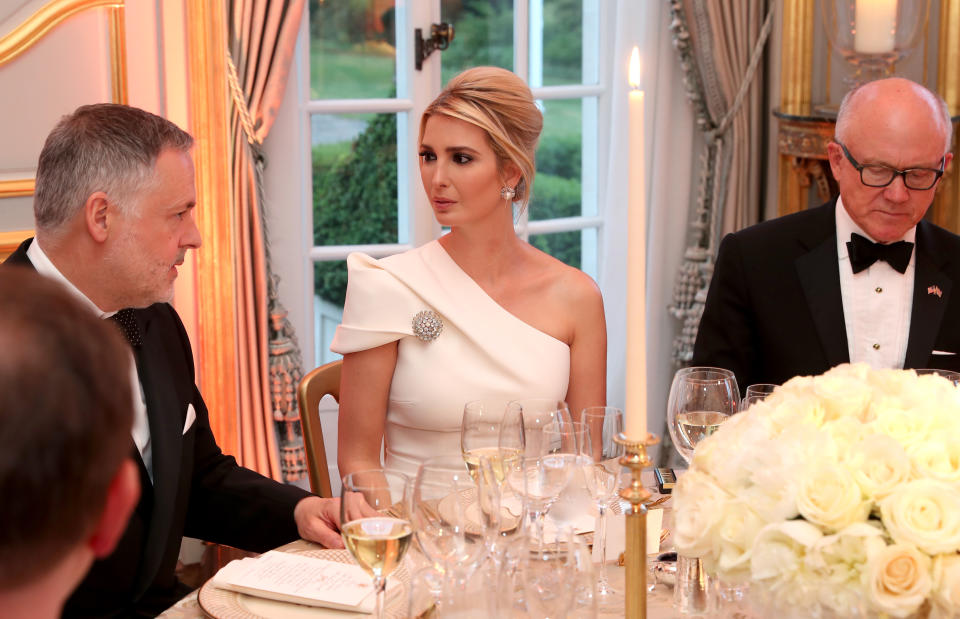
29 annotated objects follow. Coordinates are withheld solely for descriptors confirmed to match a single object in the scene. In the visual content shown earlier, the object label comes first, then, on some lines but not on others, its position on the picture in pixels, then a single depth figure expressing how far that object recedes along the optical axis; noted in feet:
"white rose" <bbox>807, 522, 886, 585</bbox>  3.58
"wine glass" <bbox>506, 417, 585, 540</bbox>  4.94
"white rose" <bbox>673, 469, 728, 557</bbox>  3.85
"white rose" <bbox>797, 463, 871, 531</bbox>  3.60
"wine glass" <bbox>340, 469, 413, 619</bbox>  4.36
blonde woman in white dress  8.54
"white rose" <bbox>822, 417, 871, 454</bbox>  3.80
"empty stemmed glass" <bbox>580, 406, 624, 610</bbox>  5.08
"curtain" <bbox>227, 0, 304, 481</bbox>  11.84
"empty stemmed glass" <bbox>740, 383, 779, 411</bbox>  5.86
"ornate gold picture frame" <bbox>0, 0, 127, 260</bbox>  10.44
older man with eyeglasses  8.66
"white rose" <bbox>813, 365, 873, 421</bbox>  4.00
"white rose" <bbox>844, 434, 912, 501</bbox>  3.65
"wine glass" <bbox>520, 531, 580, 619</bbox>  4.09
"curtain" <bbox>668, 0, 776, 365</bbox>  14.21
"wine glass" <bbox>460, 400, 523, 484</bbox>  5.48
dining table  5.00
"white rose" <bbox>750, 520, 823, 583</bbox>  3.62
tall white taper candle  3.72
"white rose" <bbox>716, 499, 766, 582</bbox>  3.76
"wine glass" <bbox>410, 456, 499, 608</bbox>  4.53
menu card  5.06
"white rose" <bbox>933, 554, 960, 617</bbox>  3.48
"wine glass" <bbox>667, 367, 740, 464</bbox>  5.51
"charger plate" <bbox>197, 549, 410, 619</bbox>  4.98
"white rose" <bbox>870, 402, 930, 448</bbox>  3.81
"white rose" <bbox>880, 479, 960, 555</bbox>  3.52
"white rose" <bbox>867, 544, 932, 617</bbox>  3.49
